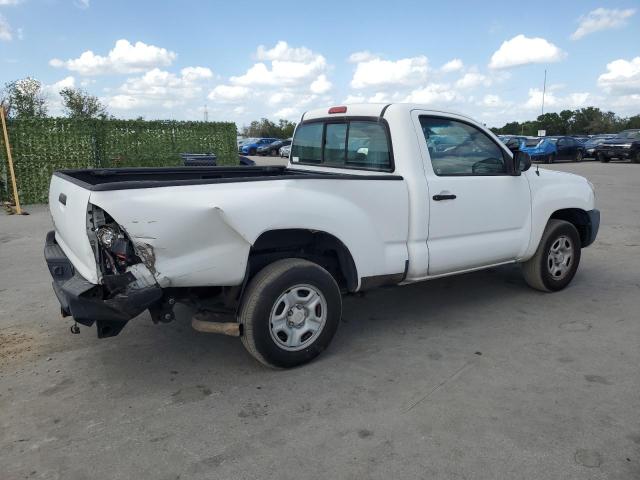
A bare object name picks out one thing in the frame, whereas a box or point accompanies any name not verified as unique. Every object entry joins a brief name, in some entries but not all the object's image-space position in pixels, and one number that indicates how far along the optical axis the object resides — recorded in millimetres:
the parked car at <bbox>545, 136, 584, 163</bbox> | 27345
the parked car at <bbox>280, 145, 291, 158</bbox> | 32381
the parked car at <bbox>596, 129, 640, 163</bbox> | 26125
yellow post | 11125
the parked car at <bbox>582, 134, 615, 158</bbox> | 28748
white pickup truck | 3105
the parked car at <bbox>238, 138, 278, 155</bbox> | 37156
